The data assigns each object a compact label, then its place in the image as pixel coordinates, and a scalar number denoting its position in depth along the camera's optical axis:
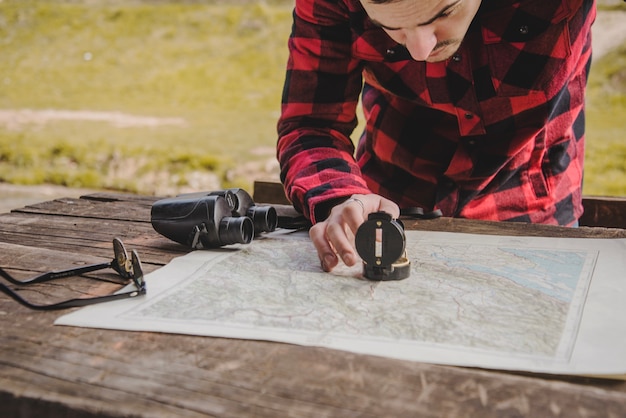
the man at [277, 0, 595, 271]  0.91
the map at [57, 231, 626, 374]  0.56
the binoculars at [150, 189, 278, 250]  0.89
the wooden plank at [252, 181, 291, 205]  1.43
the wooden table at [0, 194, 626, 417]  0.46
